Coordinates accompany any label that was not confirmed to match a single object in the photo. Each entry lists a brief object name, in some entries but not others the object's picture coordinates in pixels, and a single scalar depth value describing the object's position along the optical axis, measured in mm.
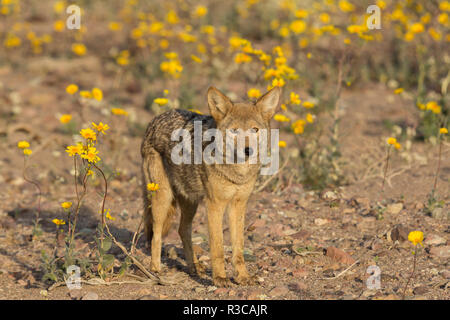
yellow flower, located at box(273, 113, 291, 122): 13570
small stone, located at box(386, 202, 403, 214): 13492
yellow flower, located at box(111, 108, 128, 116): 14047
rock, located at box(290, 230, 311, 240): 12617
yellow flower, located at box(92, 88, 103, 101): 14492
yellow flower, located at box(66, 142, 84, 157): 9359
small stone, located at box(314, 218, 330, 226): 13268
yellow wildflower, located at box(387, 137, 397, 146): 12805
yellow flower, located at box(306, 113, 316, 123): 13914
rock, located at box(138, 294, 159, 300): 9829
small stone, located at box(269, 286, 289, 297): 9992
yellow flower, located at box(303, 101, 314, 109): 13989
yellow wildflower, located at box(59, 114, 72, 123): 14242
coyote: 10203
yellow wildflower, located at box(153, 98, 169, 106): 12653
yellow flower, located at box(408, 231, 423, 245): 8305
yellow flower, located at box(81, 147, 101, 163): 9422
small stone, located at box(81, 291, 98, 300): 9852
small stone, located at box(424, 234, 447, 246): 11883
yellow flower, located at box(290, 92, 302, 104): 13466
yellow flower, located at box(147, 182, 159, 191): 9953
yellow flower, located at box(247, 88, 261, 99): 13711
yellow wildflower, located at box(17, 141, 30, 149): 11135
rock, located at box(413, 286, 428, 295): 9875
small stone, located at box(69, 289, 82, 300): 9974
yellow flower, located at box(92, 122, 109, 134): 9680
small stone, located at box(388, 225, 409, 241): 11977
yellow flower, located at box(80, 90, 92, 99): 14175
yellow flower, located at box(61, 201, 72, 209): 10050
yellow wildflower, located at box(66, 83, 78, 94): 14375
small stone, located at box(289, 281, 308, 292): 10214
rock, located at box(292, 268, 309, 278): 10898
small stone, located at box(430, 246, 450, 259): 11391
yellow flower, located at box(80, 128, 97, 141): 9578
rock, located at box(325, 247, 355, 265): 11364
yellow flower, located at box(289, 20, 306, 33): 17567
